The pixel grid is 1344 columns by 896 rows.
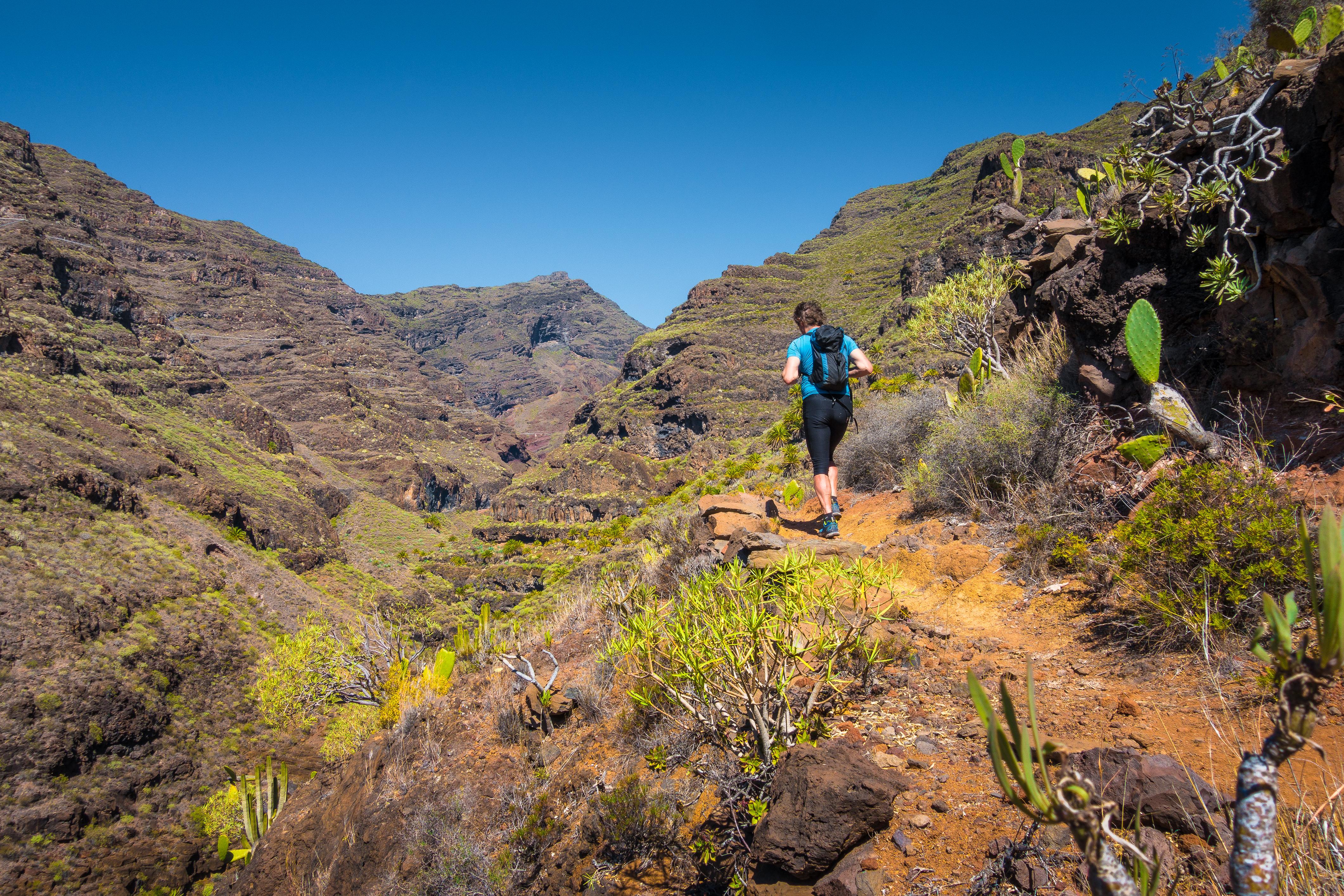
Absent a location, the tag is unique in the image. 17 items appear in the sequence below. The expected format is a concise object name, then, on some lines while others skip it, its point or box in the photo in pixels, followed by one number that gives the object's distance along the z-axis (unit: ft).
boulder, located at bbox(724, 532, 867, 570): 14.17
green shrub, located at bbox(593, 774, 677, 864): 9.09
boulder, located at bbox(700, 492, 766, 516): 21.50
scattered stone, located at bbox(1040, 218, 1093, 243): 20.35
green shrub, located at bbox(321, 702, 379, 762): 24.90
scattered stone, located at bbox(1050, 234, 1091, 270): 19.01
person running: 17.21
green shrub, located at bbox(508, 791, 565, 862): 11.09
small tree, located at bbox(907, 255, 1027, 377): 31.94
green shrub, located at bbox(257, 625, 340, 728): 36.78
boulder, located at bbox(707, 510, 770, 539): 19.29
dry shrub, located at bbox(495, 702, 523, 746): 15.55
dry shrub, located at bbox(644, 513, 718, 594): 17.84
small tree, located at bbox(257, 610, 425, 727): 27.66
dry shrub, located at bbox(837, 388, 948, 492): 23.22
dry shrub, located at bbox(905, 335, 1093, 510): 15.44
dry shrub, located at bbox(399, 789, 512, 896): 10.88
